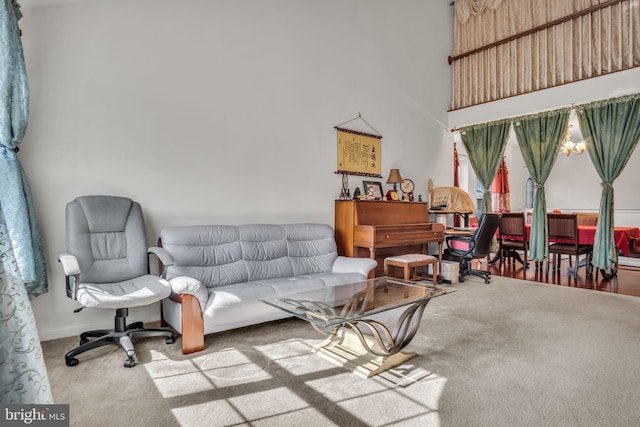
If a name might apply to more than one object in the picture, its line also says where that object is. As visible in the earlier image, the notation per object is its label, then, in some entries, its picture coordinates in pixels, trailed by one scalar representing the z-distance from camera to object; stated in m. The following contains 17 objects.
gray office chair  2.39
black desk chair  5.02
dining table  5.36
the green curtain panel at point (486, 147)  5.96
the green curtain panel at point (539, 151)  5.38
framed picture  4.84
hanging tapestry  4.73
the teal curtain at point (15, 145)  2.49
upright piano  4.30
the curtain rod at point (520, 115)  5.06
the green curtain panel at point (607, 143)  4.66
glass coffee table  2.22
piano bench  4.36
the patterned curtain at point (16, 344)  0.80
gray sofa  2.65
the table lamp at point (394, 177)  5.07
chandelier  6.38
